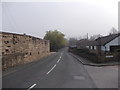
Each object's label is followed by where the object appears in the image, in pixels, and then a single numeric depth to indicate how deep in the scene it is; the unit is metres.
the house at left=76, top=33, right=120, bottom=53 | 25.00
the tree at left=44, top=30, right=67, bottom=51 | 55.73
